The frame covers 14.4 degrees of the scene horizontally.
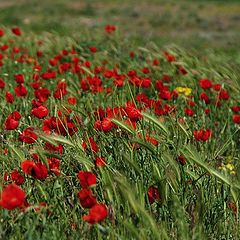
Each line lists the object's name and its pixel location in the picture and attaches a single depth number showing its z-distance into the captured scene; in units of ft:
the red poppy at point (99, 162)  11.11
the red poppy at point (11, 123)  12.32
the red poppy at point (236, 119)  16.12
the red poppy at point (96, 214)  9.04
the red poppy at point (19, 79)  17.93
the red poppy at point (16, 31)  28.14
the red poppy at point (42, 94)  16.18
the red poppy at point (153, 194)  11.20
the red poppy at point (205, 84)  19.24
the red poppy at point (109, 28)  31.67
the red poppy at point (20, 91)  16.50
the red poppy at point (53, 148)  12.31
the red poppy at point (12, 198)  8.86
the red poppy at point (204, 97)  18.70
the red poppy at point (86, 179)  9.98
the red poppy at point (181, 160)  12.43
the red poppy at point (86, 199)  9.54
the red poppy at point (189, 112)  16.95
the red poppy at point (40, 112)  13.06
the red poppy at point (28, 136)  12.12
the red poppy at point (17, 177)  11.03
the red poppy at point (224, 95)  18.81
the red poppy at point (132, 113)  12.38
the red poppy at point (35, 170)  10.19
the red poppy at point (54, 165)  11.20
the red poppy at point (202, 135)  13.65
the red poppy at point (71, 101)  15.55
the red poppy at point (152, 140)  12.86
